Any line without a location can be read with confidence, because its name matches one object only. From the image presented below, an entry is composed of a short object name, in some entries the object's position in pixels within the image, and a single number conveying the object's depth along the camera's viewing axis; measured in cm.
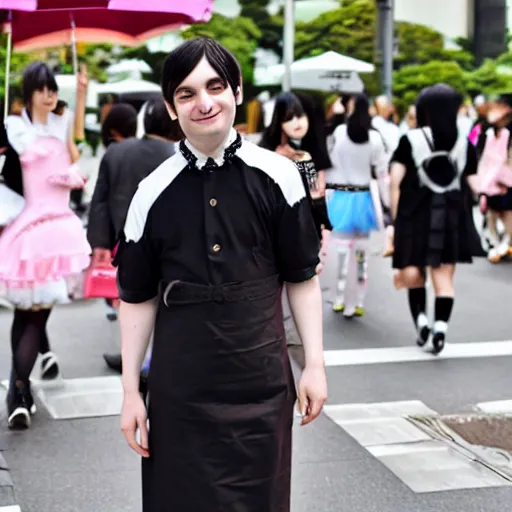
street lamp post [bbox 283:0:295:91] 1725
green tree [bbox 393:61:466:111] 3050
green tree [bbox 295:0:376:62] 2811
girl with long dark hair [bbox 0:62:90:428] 629
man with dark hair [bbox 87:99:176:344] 645
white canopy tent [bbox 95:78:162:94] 2144
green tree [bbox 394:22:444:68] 3178
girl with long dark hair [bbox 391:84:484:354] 764
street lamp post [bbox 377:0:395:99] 2311
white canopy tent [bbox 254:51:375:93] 1820
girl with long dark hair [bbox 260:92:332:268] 674
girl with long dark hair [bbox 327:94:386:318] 936
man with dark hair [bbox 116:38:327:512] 307
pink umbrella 715
